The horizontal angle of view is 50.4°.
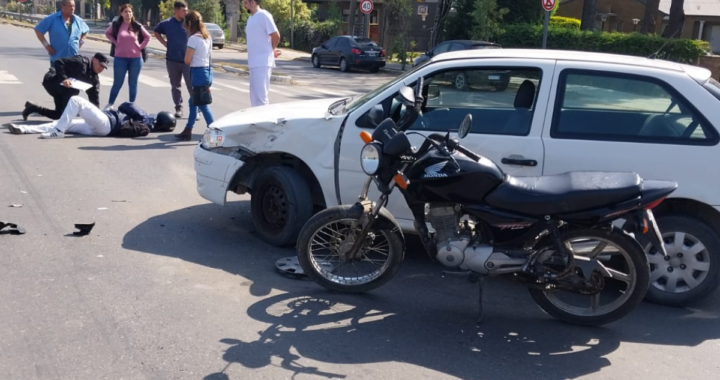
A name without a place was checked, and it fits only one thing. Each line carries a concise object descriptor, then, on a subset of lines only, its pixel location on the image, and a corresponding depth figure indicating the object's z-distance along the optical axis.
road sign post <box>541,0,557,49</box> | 20.45
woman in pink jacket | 12.62
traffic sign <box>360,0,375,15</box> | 32.22
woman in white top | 10.59
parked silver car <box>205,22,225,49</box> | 42.28
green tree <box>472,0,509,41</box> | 31.92
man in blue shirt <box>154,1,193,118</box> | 12.65
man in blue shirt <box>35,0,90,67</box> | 12.37
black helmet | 11.88
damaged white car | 5.43
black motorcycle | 4.84
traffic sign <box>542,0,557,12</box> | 20.47
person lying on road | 10.98
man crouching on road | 11.76
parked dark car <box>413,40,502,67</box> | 25.31
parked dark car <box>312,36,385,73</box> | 30.73
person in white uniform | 10.27
